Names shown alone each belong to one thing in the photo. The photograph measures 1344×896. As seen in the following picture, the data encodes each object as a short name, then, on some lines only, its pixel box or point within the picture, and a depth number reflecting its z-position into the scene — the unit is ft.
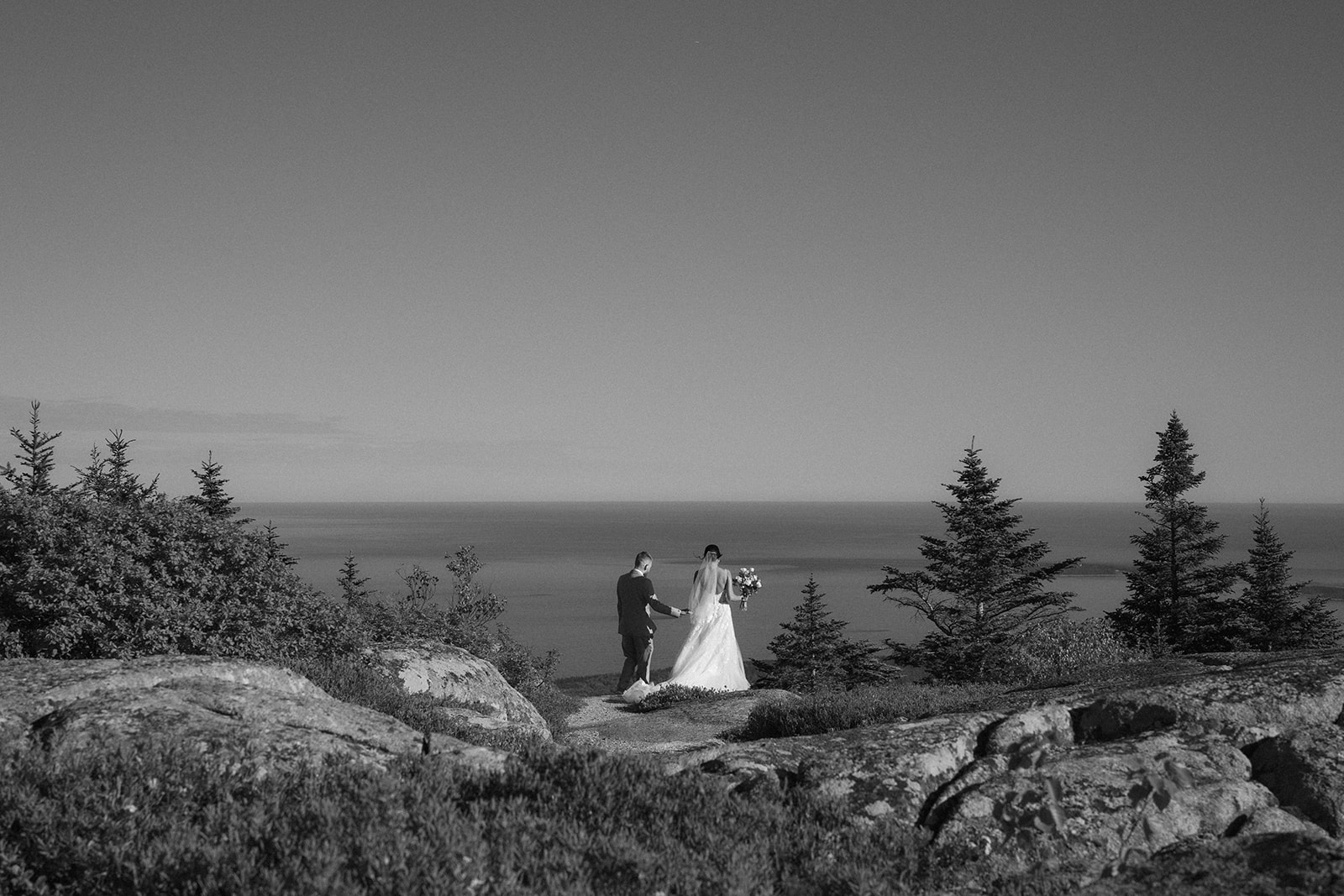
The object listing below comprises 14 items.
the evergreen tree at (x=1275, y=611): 118.21
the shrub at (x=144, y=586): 33.86
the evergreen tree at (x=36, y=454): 96.43
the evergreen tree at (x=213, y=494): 107.34
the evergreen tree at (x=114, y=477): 75.31
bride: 63.05
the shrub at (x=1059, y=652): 78.54
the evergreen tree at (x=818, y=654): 109.81
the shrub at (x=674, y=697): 53.01
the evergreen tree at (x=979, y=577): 108.47
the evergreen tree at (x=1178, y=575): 121.70
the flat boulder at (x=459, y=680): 40.47
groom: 58.08
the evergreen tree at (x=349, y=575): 122.93
